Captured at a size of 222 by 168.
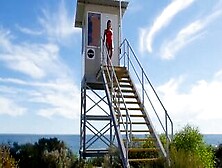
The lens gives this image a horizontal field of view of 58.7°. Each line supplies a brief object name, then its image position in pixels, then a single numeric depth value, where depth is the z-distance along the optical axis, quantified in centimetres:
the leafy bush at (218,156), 749
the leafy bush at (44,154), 825
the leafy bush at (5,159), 465
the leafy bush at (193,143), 562
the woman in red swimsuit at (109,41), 694
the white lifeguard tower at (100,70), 584
